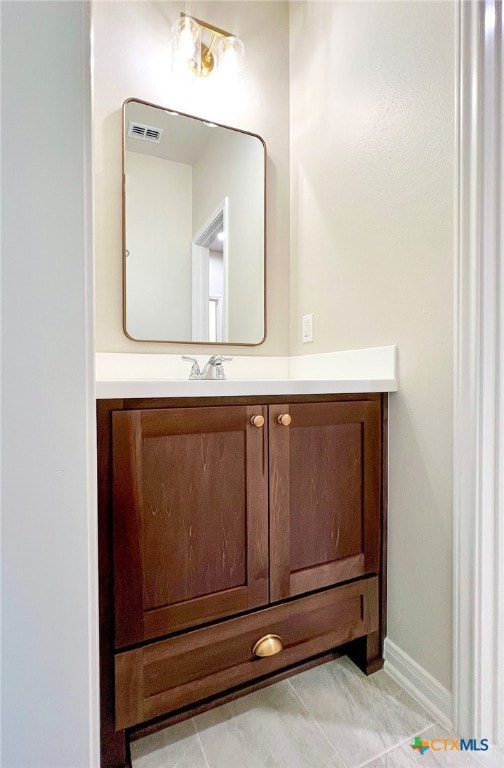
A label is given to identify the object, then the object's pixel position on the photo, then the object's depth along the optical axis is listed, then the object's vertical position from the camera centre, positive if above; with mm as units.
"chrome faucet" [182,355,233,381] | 1262 +17
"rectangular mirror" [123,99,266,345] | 1386 +580
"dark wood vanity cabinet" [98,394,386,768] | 802 -424
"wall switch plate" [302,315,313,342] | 1539 +193
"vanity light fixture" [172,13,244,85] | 1405 +1270
